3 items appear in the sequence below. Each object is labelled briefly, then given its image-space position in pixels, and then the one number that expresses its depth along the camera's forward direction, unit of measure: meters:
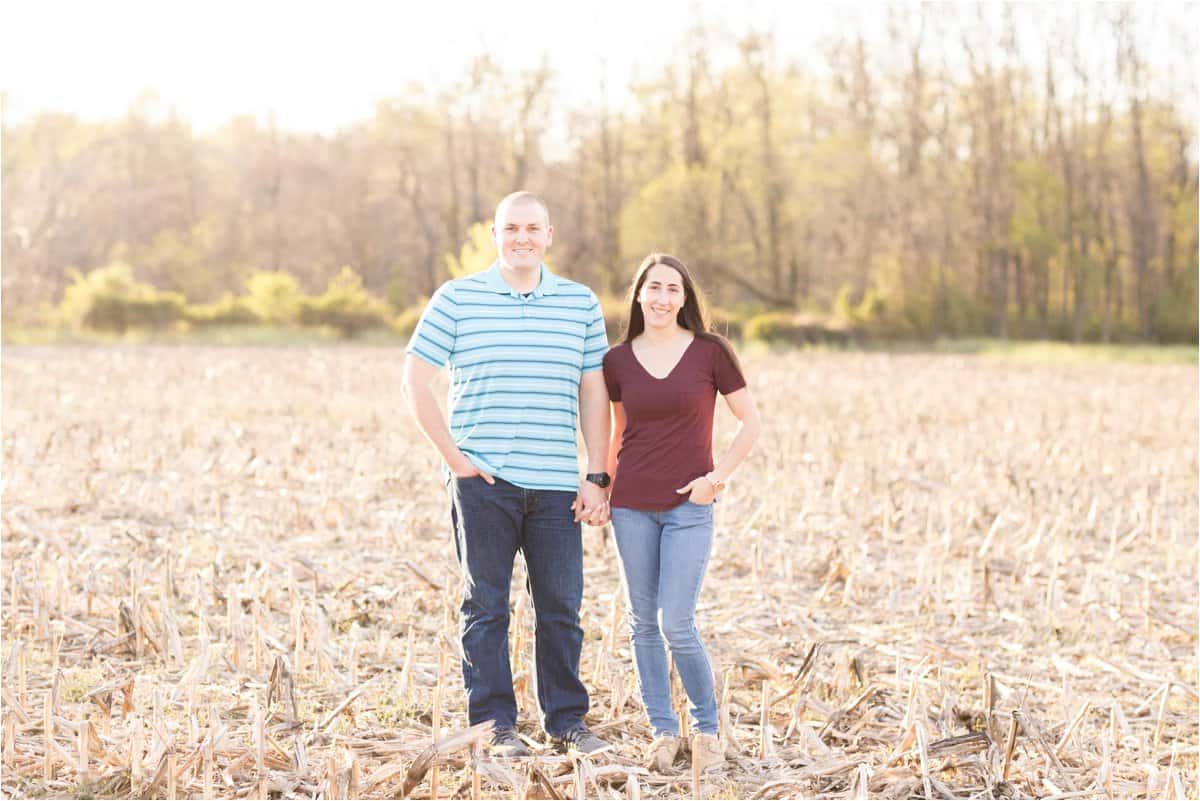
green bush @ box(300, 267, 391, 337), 38.88
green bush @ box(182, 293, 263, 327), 39.59
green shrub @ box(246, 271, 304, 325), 39.91
